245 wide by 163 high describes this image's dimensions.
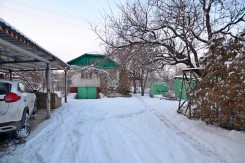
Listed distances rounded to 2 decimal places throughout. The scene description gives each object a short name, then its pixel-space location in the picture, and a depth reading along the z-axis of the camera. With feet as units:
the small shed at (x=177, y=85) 43.55
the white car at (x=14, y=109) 10.99
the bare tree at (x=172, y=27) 18.28
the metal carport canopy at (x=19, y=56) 10.18
